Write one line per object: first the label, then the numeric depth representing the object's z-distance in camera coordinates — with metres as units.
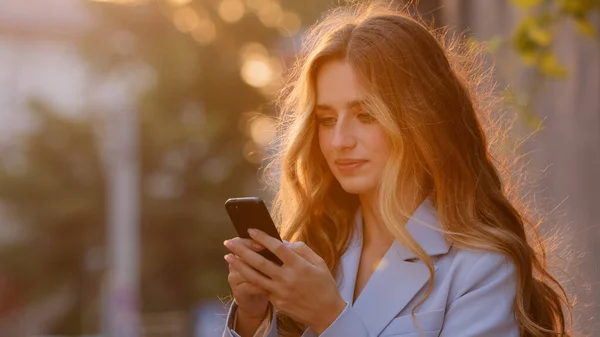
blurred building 27.04
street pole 24.38
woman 3.60
